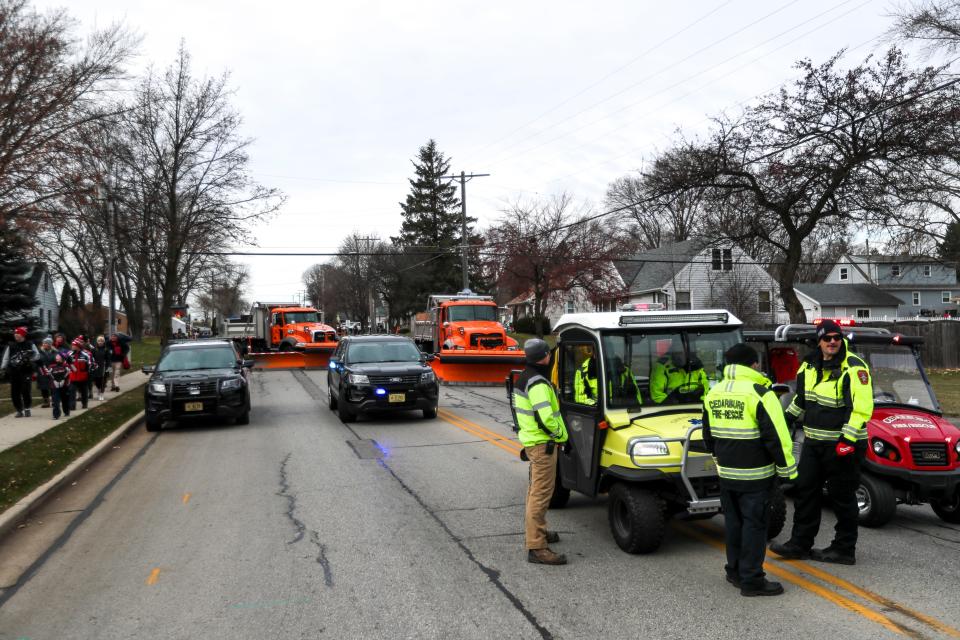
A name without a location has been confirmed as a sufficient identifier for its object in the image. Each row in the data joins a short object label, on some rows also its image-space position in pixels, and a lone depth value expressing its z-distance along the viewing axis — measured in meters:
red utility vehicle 6.98
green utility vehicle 6.23
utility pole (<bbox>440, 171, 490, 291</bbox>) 41.69
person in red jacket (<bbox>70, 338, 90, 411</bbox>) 17.67
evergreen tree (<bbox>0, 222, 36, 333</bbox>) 29.42
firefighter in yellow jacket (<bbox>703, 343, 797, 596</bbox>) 5.34
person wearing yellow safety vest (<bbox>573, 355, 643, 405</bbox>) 6.86
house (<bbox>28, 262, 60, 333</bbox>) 51.62
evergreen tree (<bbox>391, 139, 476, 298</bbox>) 69.75
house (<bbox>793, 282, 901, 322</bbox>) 64.38
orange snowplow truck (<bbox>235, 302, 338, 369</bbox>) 32.88
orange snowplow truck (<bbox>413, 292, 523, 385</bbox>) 24.62
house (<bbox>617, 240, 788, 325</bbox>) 46.69
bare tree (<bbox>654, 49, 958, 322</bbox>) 24.41
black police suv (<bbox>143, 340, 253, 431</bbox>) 15.01
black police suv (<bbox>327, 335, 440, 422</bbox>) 15.43
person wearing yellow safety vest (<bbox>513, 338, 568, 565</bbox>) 6.23
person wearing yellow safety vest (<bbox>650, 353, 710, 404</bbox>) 7.02
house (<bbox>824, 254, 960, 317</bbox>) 67.75
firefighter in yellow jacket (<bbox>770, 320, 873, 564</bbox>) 6.11
